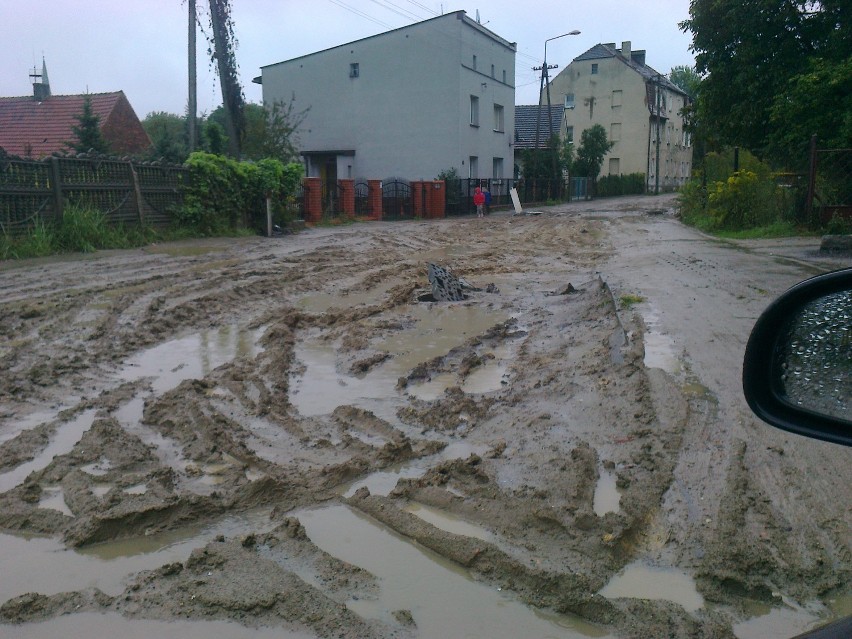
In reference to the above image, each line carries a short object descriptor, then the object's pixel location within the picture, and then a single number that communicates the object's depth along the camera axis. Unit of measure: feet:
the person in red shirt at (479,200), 119.34
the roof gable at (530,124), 195.09
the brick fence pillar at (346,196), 104.73
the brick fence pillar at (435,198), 120.88
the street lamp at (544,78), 156.87
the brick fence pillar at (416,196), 118.62
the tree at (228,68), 86.58
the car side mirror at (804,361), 6.23
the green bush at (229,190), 69.82
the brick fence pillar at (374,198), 111.45
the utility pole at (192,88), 82.43
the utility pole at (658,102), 200.95
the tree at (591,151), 189.88
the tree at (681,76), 349.29
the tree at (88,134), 80.71
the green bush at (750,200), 66.13
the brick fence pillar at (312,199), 96.12
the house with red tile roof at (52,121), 109.40
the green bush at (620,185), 205.93
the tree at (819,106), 56.68
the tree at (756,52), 63.41
